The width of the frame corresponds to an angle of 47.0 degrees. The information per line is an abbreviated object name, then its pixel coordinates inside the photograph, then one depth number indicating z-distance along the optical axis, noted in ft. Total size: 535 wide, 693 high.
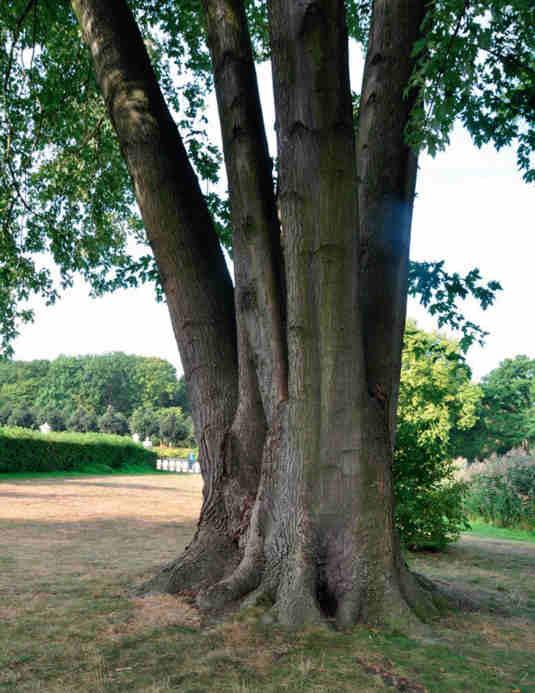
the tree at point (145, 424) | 236.22
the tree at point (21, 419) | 183.50
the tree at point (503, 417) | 161.17
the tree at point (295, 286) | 13.15
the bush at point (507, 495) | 46.68
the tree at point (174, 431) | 214.90
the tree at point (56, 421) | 207.00
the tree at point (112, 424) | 211.41
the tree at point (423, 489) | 28.40
